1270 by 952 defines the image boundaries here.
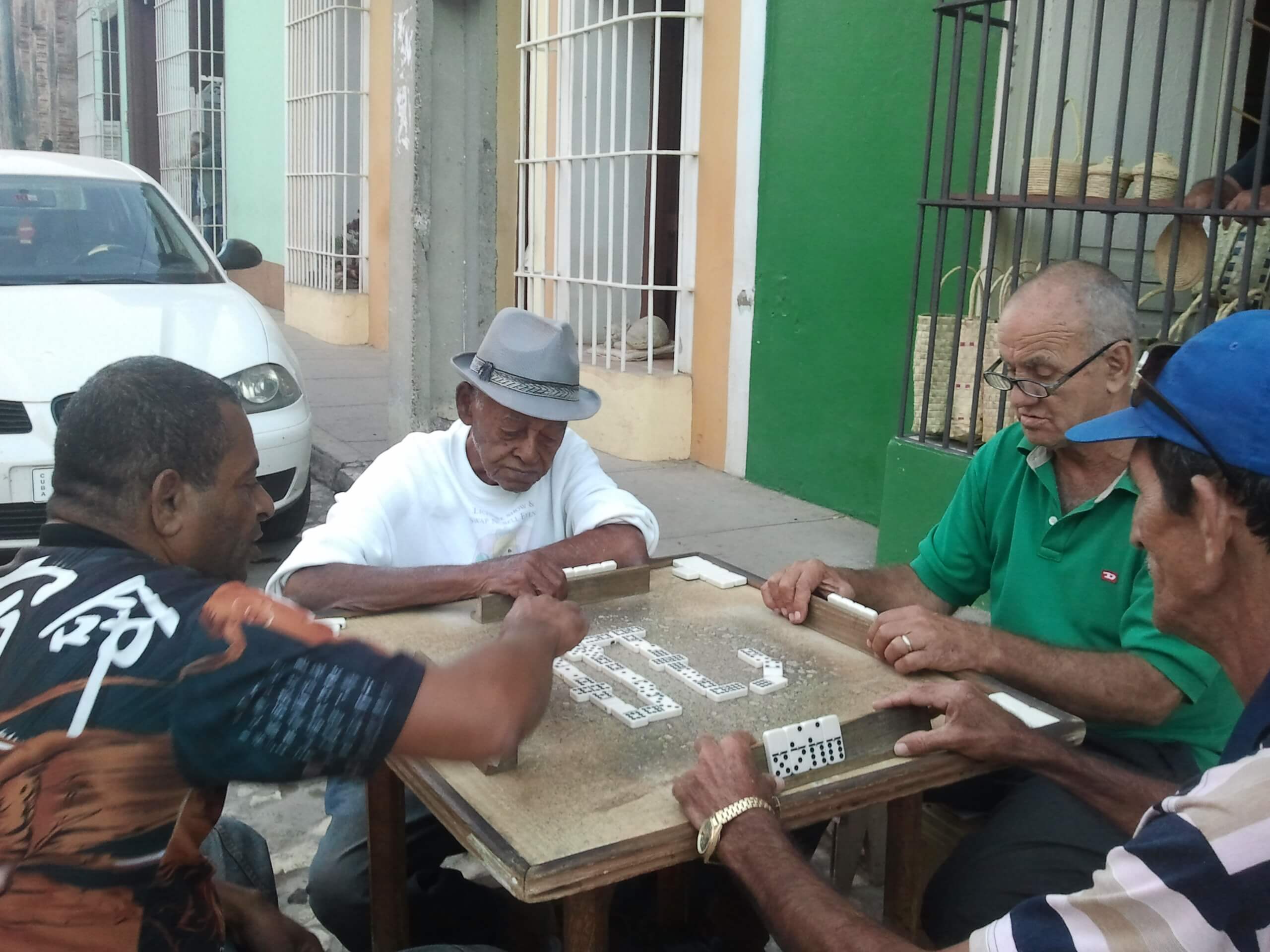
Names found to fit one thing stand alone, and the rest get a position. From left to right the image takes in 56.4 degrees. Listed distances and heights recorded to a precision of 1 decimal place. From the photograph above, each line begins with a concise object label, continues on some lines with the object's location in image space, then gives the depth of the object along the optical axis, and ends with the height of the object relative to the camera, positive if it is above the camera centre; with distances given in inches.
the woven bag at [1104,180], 165.6 +9.7
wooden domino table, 59.9 -30.3
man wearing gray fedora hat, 96.4 -26.9
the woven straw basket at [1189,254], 160.7 +0.0
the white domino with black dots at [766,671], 80.4 -29.7
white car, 179.9 -15.9
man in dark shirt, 52.2 -21.2
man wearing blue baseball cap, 47.2 -21.5
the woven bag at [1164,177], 160.2 +10.1
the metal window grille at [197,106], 622.5 +60.4
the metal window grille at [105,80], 762.2 +88.4
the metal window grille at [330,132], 448.5 +36.0
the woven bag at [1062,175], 168.9 +10.5
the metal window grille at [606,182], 272.5 +12.6
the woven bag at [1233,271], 151.2 -2.0
